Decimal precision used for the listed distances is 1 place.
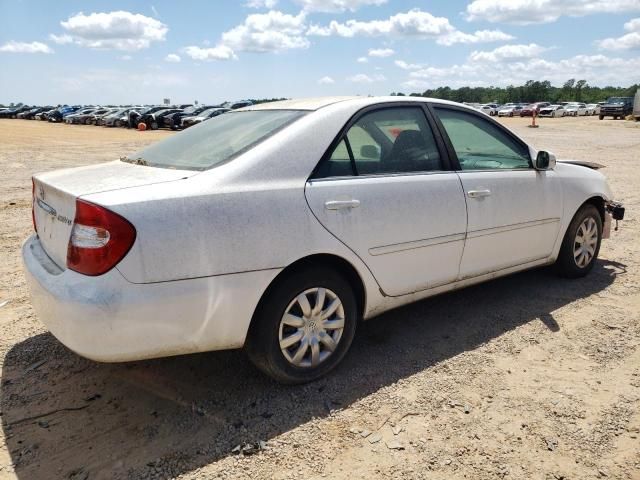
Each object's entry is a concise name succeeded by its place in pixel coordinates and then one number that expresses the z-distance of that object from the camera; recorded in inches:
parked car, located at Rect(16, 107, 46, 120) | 2473.3
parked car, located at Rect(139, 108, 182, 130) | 1515.7
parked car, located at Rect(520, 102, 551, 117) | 2176.9
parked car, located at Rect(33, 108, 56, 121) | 2267.0
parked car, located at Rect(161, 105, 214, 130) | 1456.7
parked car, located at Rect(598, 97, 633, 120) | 1742.6
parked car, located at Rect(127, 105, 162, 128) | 1609.7
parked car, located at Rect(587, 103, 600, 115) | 2326.5
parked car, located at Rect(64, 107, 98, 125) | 1972.2
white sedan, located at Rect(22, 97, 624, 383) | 97.2
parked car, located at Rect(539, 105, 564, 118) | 2143.9
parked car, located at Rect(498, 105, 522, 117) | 2263.8
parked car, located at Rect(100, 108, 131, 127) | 1745.8
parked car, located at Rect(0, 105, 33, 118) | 2625.5
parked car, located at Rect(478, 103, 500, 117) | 2343.8
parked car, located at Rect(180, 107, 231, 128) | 1357.5
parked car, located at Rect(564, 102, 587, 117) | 2224.4
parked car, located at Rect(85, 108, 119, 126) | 1864.2
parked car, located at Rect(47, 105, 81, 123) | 2169.0
